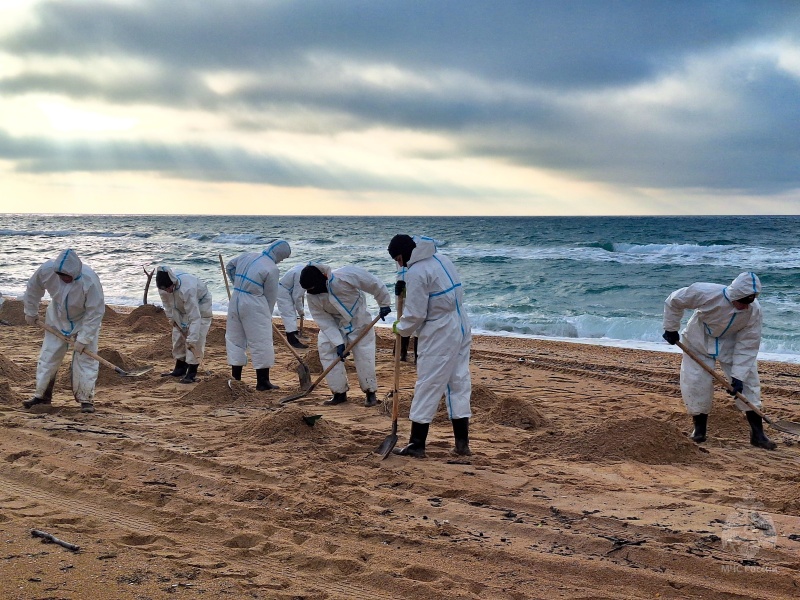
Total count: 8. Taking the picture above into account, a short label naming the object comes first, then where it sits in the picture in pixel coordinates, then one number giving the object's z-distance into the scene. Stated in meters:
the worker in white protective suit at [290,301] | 11.01
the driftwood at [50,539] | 3.52
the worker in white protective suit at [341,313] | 7.16
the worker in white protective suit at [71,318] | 6.42
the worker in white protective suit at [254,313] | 7.84
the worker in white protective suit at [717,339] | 5.84
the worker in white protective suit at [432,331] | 5.22
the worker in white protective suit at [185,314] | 8.13
